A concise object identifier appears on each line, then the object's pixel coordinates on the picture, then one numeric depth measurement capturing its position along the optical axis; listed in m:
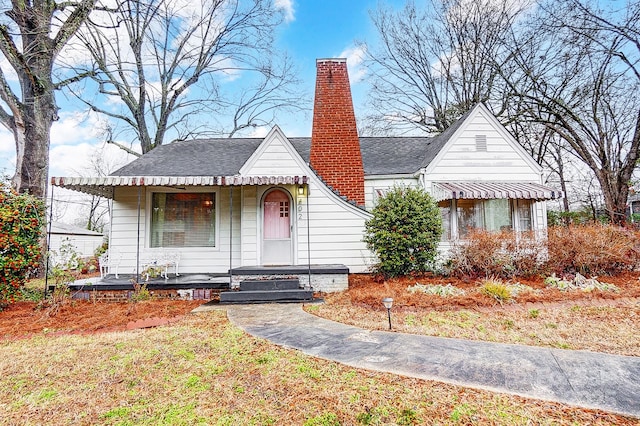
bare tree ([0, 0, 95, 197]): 11.87
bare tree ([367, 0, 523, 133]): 19.30
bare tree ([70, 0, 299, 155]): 19.97
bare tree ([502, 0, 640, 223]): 14.77
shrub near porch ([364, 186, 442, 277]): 8.59
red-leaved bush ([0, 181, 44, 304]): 7.13
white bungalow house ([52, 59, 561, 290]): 10.06
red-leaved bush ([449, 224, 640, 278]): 8.25
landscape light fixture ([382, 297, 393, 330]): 4.89
